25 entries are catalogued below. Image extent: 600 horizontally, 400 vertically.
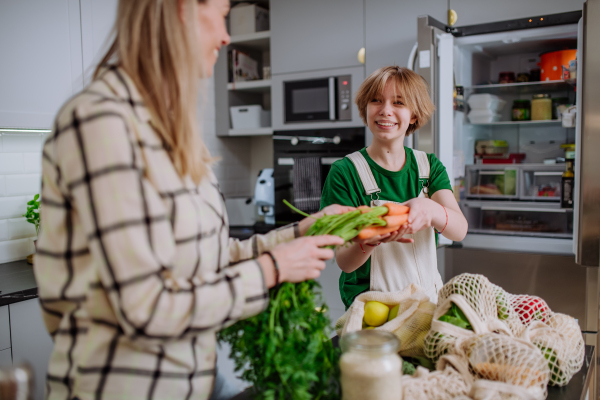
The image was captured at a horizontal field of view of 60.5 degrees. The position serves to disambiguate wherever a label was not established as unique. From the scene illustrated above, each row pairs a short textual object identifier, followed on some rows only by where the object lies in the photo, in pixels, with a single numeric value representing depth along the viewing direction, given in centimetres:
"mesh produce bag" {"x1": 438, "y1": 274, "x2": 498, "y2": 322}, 110
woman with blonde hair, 67
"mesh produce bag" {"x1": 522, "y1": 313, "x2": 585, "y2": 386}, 104
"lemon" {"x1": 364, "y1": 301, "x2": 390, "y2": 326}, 119
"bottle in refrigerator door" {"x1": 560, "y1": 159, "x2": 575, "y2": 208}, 259
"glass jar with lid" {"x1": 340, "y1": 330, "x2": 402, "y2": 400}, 85
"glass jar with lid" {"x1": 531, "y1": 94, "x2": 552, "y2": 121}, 279
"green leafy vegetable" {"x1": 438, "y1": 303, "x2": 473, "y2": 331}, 108
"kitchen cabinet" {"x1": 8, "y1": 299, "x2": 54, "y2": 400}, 195
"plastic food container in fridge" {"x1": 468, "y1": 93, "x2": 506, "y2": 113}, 283
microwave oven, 320
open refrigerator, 220
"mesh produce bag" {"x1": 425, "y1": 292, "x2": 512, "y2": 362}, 106
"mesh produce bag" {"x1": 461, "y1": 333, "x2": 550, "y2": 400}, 91
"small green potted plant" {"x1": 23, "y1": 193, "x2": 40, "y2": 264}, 242
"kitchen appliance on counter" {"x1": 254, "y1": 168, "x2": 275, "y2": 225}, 358
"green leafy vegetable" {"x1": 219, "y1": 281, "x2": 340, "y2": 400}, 82
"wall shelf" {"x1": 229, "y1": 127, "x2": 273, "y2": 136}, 361
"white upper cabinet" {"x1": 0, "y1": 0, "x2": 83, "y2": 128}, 210
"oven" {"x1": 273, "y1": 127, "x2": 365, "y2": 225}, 325
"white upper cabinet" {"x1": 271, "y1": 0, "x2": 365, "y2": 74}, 311
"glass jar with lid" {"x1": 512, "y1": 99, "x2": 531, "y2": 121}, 285
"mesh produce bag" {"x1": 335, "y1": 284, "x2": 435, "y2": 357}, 115
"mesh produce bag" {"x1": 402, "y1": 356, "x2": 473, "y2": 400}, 93
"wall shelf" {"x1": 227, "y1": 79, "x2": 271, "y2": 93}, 355
